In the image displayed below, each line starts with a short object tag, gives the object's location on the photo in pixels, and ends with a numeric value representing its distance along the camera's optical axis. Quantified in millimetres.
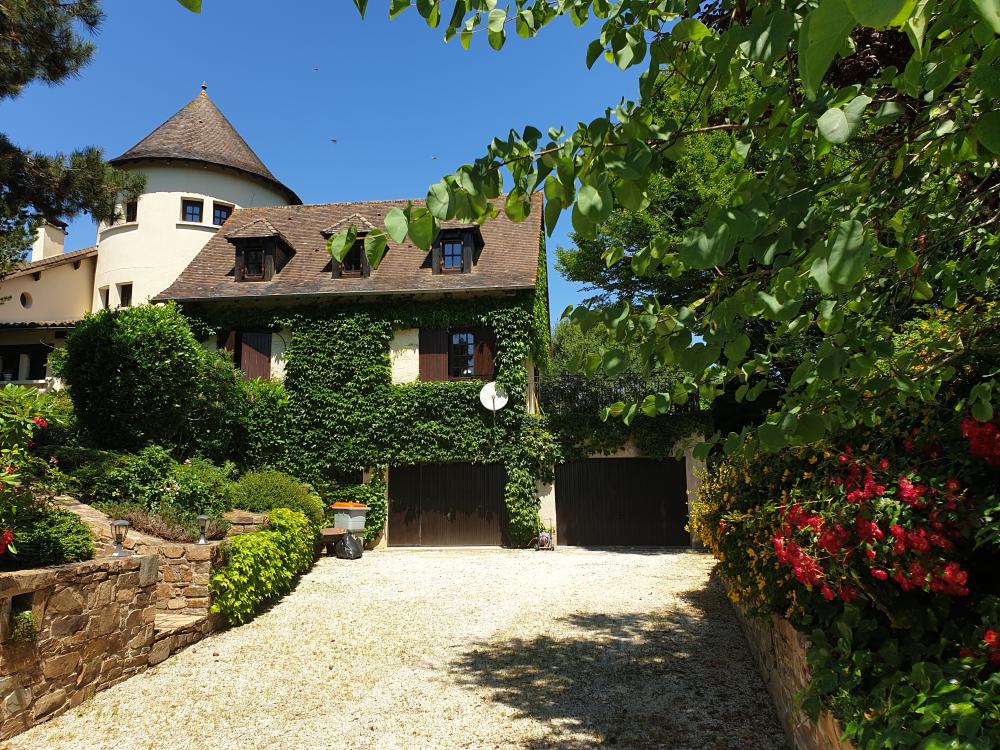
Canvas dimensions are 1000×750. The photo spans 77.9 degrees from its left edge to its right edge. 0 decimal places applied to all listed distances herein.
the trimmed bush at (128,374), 11602
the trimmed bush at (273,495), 10500
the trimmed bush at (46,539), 5344
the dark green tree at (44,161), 9523
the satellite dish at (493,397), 15156
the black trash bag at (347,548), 13133
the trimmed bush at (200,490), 8945
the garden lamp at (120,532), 6557
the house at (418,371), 15422
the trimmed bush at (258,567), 7527
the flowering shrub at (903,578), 2407
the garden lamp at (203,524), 7867
